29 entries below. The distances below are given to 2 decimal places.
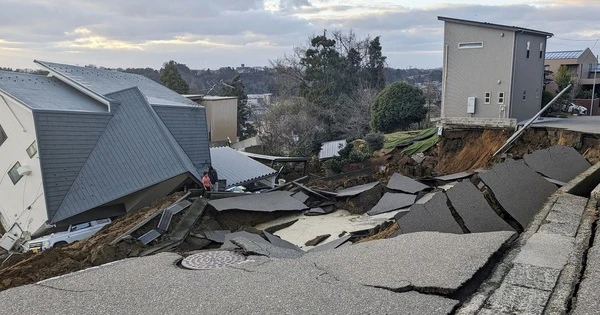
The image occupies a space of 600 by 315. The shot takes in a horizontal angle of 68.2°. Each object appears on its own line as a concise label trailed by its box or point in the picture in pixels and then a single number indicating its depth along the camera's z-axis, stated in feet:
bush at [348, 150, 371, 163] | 80.28
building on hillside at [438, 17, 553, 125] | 64.18
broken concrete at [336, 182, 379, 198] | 47.39
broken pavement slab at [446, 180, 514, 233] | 21.44
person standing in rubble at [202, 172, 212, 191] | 54.95
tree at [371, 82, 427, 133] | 109.29
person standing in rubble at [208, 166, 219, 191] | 58.83
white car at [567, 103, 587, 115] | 102.96
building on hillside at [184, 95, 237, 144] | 117.29
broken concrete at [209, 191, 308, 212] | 40.01
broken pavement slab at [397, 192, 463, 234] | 21.53
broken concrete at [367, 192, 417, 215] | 40.61
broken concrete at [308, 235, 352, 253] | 26.82
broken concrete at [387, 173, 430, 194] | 43.43
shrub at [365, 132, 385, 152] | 90.22
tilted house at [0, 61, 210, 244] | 49.14
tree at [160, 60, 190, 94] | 167.63
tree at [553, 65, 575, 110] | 104.22
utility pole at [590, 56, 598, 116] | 112.27
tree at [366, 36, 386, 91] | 164.45
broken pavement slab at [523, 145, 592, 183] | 30.68
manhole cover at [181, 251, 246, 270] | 19.01
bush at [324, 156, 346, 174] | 79.56
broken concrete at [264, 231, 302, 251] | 27.76
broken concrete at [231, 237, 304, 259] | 21.32
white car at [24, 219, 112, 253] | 41.42
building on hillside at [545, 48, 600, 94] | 134.10
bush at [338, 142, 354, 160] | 81.82
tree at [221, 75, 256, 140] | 167.96
